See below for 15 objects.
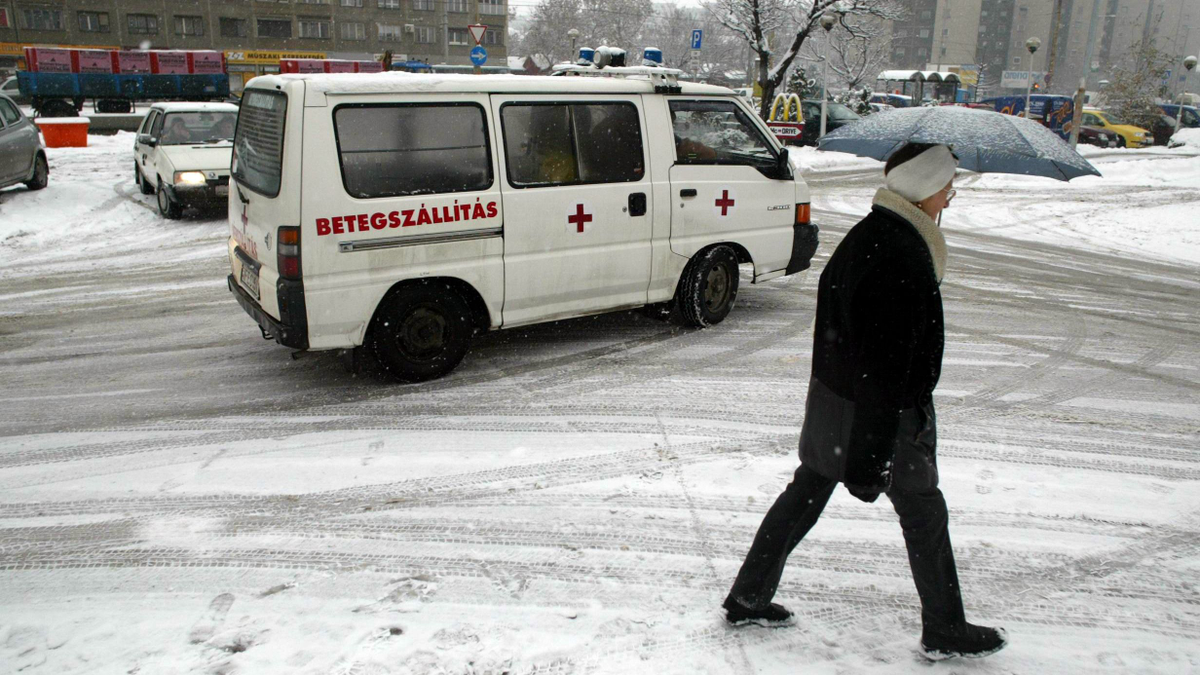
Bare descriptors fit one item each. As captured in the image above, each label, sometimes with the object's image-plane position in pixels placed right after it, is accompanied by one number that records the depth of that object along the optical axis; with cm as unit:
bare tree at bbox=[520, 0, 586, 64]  8200
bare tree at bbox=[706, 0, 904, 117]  2581
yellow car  2962
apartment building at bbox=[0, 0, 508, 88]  6388
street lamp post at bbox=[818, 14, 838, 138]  2288
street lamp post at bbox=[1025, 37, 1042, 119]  2786
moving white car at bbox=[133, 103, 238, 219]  1175
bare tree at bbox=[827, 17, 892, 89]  4512
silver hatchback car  1181
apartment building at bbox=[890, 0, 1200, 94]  10844
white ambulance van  499
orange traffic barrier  1888
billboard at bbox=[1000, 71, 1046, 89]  9880
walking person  254
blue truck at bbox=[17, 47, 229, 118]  3731
